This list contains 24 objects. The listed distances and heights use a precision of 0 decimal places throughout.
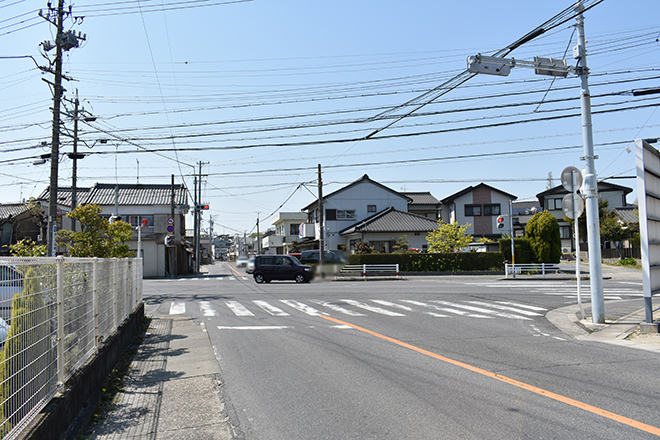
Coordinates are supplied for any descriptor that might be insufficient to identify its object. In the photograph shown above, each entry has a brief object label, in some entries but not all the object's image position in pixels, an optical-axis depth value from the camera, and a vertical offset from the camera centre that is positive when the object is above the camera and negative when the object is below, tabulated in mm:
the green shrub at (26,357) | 3451 -862
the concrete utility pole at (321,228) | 33281 +1121
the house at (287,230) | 69000 +2143
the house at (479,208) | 51969 +3554
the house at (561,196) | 51844 +4368
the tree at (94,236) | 12898 +378
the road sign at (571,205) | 11703 +823
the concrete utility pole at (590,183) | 10711 +1266
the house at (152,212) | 39469 +3297
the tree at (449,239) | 37219 +80
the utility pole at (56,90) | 16469 +5974
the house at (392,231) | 43406 +1034
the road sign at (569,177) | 11459 +1484
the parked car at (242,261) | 53847 -1826
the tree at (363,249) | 38519 -518
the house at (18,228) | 31531 +1655
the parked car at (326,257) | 34375 -1015
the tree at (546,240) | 35406 -123
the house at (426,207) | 56250 +4133
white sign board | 9305 +353
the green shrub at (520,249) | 36188 -765
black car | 29562 -1600
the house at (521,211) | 50875 +3129
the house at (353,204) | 50125 +4255
